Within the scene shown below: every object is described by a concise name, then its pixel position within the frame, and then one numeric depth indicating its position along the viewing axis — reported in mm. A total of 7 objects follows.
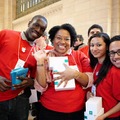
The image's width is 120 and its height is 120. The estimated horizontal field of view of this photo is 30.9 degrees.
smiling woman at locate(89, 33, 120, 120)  1870
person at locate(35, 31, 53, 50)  2671
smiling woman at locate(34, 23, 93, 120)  1922
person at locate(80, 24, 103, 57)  3336
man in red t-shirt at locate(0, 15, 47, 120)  2109
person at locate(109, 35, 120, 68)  1911
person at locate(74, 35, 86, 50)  4556
